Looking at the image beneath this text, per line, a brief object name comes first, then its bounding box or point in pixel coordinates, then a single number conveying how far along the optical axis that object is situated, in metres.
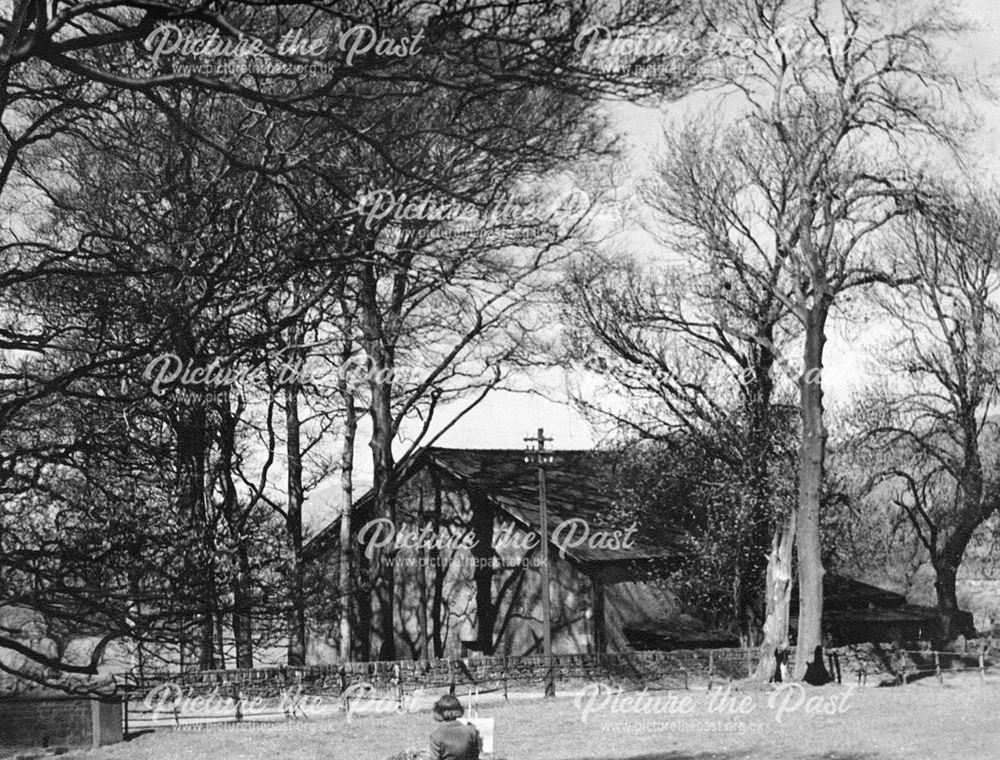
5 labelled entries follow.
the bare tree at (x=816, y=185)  32.00
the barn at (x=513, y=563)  43.47
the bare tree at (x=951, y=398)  39.56
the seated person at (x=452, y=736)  11.56
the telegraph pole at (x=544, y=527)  38.84
